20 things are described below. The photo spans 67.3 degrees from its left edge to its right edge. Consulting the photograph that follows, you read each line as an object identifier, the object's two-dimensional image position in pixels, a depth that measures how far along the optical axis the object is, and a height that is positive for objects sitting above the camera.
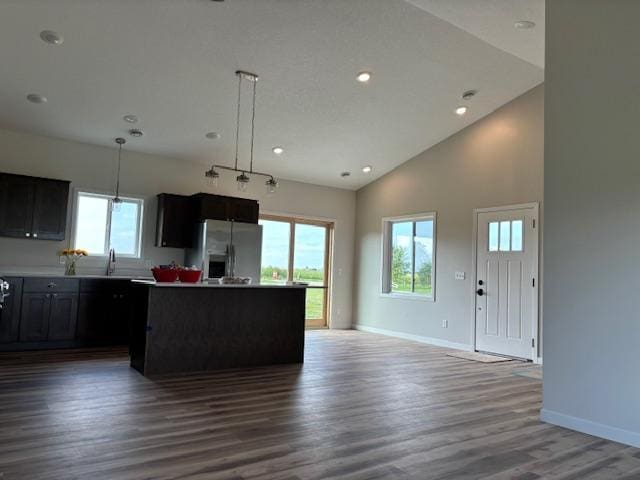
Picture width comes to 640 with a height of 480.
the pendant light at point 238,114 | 5.04 +2.03
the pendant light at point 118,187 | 6.54 +1.12
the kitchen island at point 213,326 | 4.70 -0.59
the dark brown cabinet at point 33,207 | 5.84 +0.70
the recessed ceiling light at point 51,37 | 4.38 +2.08
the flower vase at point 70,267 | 6.24 -0.04
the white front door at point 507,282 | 6.20 -0.02
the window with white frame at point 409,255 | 7.81 +0.37
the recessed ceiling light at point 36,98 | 5.36 +1.86
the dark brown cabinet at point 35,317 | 5.64 -0.64
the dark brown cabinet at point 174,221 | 6.90 +0.68
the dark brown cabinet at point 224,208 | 6.94 +0.91
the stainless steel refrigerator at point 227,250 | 6.80 +0.29
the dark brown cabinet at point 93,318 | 6.01 -0.67
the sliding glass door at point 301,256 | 8.38 +0.31
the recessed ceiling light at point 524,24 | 4.66 +2.51
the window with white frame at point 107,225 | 6.61 +0.58
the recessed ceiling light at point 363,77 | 5.57 +2.32
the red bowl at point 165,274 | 4.93 -0.07
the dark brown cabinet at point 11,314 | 5.52 -0.60
